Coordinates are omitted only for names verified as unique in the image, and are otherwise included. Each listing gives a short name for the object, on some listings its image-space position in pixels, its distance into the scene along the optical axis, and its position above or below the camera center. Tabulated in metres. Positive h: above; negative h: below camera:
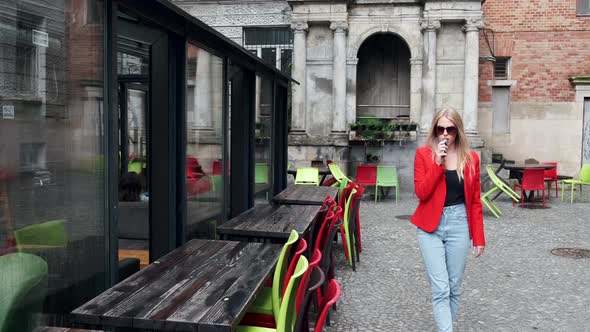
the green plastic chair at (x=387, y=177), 13.32 -0.99
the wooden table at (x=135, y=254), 6.17 -1.44
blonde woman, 3.63 -0.49
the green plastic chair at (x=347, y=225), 6.36 -1.06
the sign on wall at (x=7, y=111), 2.54 +0.11
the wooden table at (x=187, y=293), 2.40 -0.83
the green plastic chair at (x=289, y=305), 2.45 -0.80
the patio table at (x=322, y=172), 13.10 -0.87
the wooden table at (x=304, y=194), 7.33 -0.87
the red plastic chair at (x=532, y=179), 12.16 -0.91
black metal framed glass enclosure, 2.67 -0.02
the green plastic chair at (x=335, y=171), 12.45 -0.80
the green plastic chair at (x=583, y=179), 13.24 -0.99
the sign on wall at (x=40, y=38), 2.77 +0.51
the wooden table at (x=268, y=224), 4.77 -0.85
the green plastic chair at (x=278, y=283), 3.18 -0.88
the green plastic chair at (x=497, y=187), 11.11 -1.19
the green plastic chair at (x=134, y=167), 7.54 -0.46
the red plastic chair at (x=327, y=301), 2.32 -0.74
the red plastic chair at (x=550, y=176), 13.97 -0.98
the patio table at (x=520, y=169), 13.05 -0.75
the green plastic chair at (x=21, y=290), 2.57 -0.79
